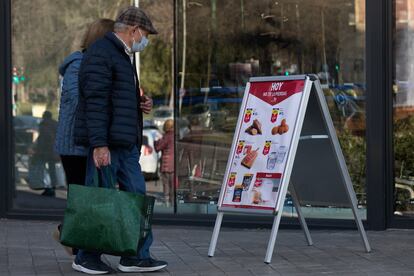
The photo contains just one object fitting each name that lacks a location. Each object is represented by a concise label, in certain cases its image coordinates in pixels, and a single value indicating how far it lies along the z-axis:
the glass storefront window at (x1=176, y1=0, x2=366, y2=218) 11.96
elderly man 8.23
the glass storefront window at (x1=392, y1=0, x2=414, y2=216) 11.59
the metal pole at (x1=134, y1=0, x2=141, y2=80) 14.39
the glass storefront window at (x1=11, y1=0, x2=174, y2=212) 13.19
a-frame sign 9.06
